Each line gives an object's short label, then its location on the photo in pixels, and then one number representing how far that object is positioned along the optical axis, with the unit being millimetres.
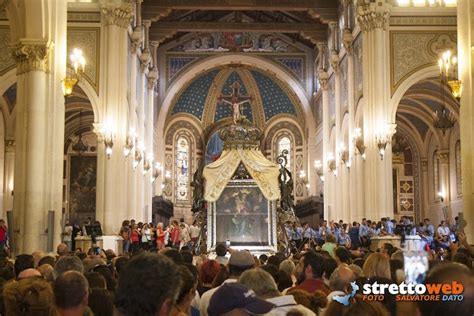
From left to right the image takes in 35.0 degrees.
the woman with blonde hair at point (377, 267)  6996
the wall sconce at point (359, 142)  29641
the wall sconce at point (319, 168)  43403
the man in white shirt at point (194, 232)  32469
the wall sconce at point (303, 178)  47947
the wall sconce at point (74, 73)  17906
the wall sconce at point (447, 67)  18062
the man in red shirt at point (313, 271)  7785
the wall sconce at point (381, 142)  28109
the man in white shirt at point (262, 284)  5718
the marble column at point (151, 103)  40991
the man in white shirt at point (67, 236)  18500
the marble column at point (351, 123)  32312
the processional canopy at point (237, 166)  32281
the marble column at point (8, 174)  32562
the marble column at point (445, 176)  38562
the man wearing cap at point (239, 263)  7957
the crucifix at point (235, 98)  48781
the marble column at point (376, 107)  28406
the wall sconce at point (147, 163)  38341
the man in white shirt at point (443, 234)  21342
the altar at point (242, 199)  32312
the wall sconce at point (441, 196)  39031
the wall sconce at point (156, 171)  43706
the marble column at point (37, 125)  18000
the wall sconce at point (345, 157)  33938
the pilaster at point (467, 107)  18375
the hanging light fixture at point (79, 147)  35816
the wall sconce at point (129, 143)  30516
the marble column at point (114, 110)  29109
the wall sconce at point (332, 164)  38178
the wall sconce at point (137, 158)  33609
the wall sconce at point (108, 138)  28875
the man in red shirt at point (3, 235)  19783
